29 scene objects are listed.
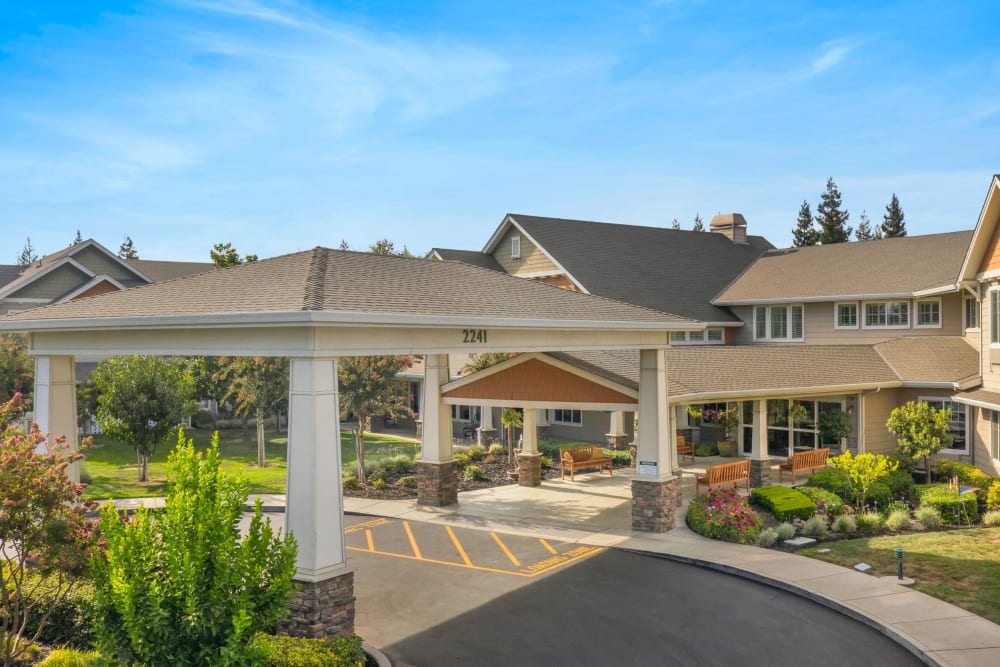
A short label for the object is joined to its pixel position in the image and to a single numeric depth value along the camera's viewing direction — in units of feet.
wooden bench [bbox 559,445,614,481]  88.43
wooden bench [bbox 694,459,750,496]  71.51
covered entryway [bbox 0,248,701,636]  35.91
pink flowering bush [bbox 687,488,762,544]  59.88
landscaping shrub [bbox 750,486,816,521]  64.54
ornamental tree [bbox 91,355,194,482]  85.76
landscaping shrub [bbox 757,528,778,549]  58.13
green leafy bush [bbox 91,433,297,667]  26.21
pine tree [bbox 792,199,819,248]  247.50
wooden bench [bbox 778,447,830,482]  79.30
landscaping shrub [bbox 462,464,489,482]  89.43
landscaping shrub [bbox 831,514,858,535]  61.77
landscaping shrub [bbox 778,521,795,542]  59.11
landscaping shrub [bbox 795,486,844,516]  66.55
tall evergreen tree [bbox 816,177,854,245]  239.30
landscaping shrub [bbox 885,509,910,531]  62.57
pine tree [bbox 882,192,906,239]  255.29
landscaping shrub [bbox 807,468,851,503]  72.37
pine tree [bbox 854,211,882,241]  291.99
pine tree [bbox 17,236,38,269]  435.94
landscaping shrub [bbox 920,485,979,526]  65.10
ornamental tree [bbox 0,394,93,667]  32.55
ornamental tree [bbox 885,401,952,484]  77.51
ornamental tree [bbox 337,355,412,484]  85.81
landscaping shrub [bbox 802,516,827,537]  60.59
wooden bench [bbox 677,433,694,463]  96.37
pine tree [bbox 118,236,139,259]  368.48
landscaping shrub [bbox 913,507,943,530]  63.66
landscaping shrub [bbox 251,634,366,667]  32.17
